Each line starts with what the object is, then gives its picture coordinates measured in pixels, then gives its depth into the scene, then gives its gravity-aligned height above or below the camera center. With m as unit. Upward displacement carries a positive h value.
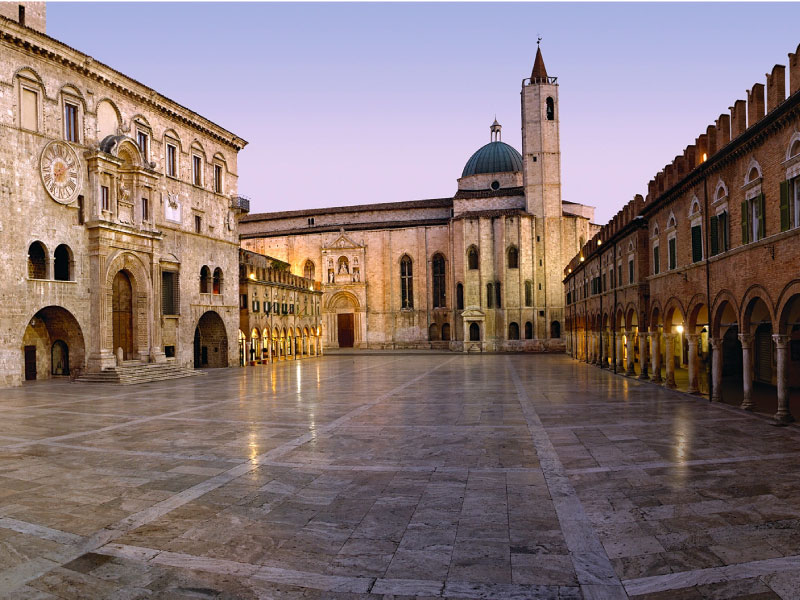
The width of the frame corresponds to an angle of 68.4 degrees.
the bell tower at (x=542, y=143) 60.38 +17.25
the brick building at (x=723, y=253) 14.38 +1.81
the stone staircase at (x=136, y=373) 28.08 -2.66
